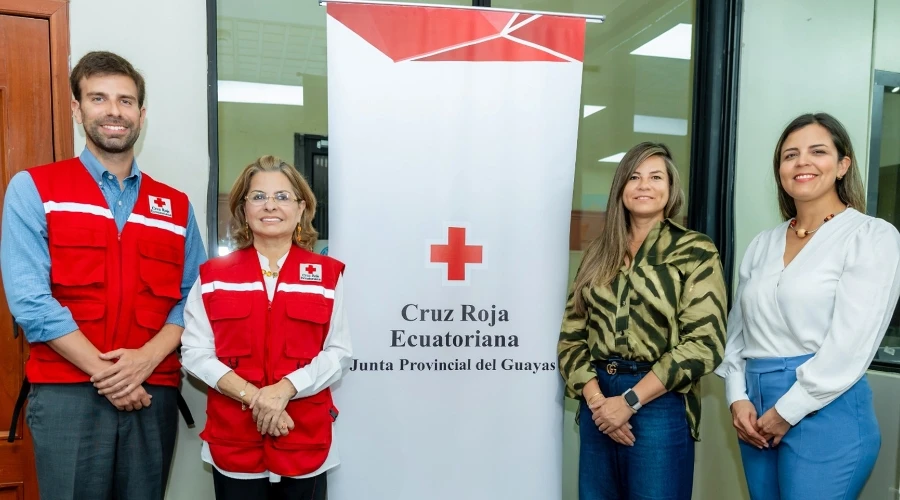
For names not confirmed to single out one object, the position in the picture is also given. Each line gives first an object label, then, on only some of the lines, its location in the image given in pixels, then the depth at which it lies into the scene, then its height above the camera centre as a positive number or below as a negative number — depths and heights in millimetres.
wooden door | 1656 +261
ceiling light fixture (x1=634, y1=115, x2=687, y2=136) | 2217 +357
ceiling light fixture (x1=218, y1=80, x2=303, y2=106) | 1880 +392
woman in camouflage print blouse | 1374 -305
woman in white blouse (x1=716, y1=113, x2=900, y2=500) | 1236 -246
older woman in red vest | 1348 -342
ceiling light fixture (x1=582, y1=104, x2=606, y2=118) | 2174 +404
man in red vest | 1330 -221
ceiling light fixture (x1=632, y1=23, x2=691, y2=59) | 2219 +672
